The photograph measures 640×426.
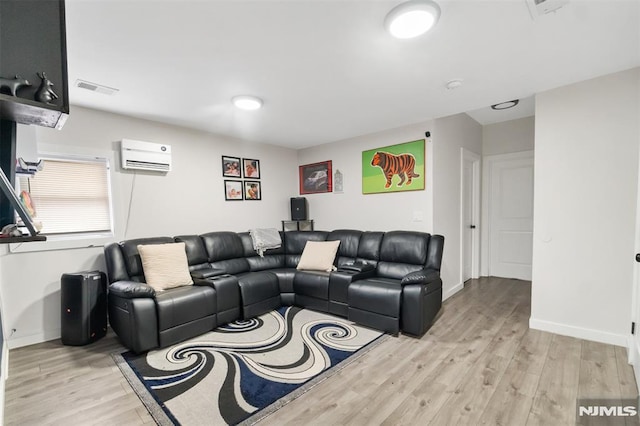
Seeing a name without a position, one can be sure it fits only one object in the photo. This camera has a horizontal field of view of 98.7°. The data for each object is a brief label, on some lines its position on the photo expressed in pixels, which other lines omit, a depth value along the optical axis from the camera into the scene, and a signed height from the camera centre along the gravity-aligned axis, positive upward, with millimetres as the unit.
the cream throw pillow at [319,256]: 3662 -673
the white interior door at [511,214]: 4410 -165
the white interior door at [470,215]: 4266 -170
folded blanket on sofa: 4078 -485
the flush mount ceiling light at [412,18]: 1520 +1093
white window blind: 2801 +156
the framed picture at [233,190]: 4184 +273
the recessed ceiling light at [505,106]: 3531 +1313
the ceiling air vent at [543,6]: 1524 +1123
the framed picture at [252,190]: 4438 +287
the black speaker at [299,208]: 4914 -21
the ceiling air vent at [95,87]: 2385 +1102
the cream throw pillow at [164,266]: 2867 -622
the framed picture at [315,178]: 4762 +524
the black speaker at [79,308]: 2582 -932
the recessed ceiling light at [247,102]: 2784 +1091
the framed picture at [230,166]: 4160 +635
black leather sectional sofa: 2496 -863
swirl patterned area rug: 1775 -1290
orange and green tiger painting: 3656 +534
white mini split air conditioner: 3162 +638
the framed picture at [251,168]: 4426 +647
